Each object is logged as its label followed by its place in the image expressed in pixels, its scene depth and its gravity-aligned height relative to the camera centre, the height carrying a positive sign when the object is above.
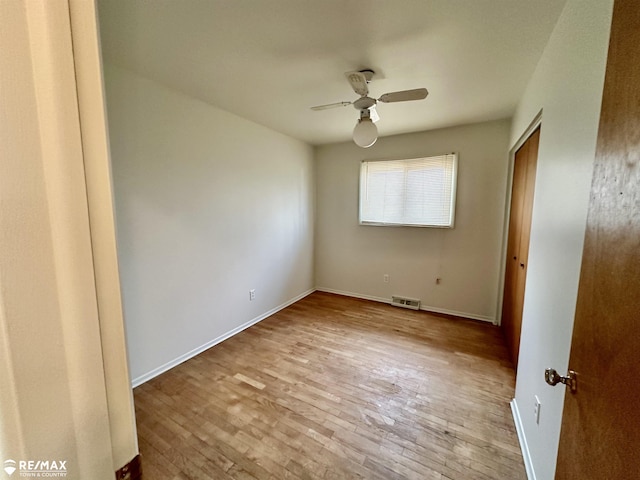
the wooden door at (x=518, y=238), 2.19 -0.24
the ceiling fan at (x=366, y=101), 1.85 +0.85
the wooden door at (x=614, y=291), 0.53 -0.18
